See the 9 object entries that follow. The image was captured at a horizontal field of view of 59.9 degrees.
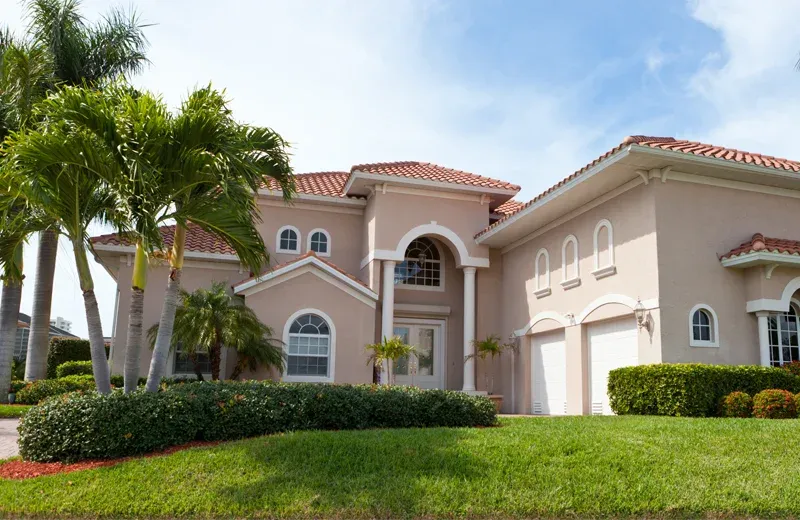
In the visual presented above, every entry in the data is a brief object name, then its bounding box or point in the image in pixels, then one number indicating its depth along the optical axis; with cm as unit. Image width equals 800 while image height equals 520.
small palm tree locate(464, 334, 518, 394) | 1984
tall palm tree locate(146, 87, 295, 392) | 996
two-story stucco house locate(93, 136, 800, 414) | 1421
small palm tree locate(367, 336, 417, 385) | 1748
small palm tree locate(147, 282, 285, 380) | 1683
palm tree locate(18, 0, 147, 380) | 1795
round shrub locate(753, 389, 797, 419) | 1208
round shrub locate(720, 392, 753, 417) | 1238
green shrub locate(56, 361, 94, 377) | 2059
